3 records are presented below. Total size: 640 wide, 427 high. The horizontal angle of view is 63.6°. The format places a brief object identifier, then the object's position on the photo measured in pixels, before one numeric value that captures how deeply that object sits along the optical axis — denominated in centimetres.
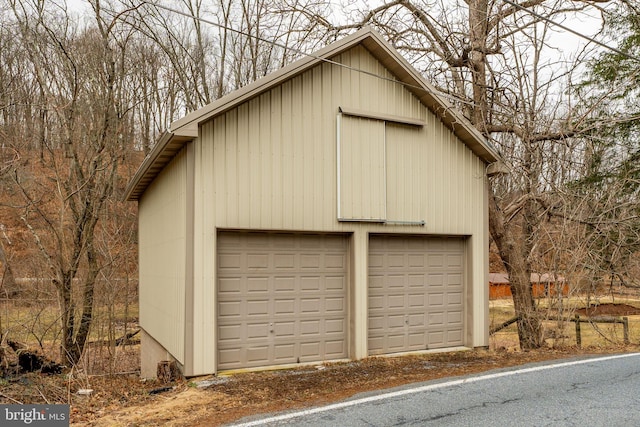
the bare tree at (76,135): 1431
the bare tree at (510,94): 1194
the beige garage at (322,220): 810
